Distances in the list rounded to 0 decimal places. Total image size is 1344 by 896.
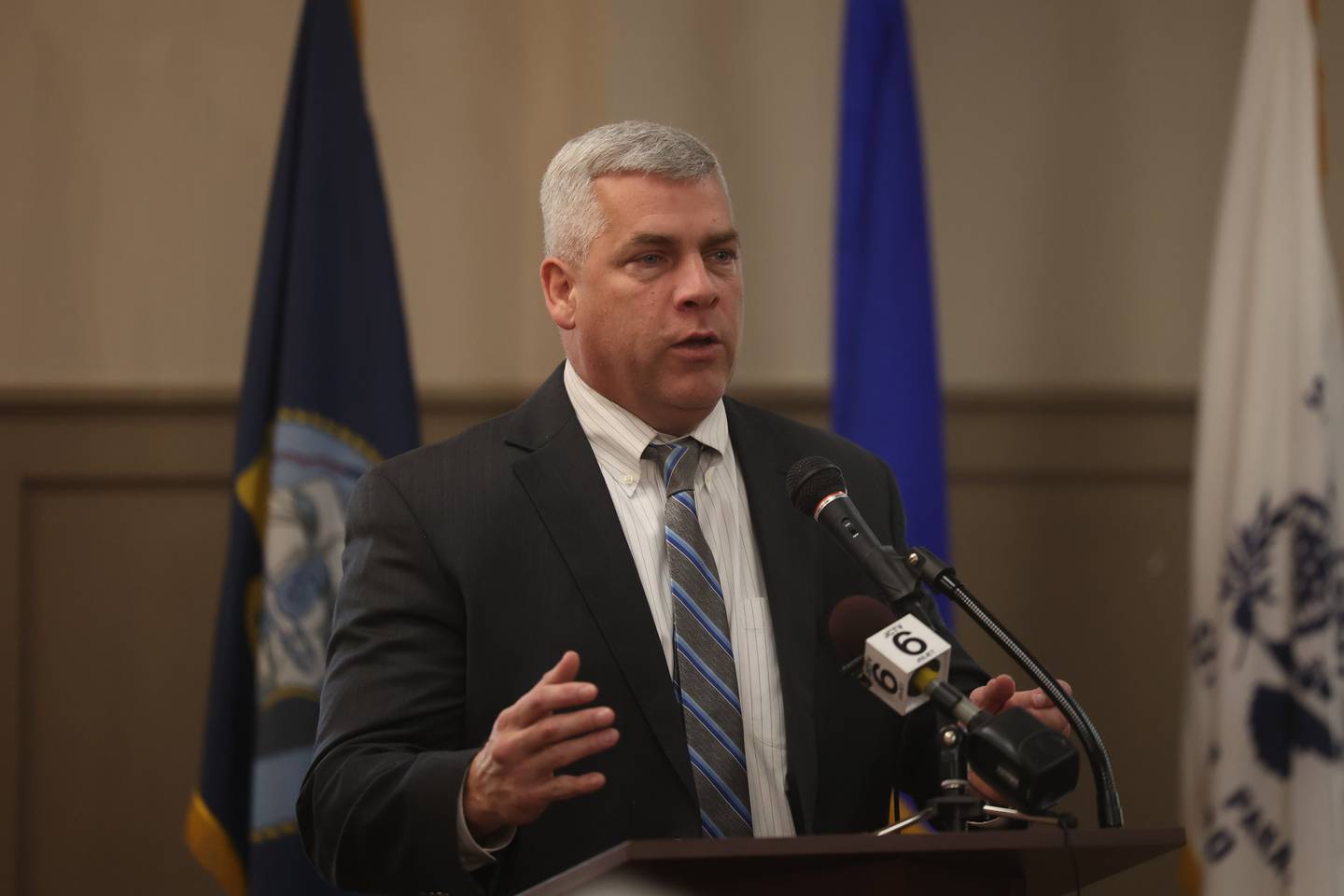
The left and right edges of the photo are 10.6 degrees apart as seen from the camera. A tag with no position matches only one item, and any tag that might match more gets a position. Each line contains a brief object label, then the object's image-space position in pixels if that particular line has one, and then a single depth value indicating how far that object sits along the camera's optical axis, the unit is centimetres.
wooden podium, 573
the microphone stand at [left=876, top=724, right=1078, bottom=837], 586
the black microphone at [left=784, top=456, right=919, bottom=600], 592
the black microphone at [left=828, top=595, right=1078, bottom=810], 580
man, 610
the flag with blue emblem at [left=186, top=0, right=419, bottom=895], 698
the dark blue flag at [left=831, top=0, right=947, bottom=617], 720
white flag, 703
